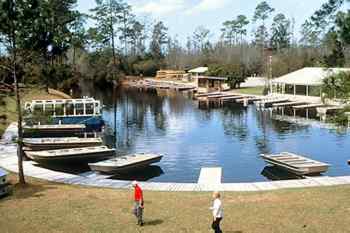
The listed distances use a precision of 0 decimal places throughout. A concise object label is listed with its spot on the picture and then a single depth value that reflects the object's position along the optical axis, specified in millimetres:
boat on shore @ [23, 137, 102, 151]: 30661
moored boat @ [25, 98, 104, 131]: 40656
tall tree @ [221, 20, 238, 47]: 129125
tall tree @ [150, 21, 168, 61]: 124375
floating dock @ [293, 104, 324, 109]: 52812
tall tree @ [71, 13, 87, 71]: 85169
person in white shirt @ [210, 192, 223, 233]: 11719
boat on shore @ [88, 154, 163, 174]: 24125
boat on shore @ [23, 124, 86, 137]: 38312
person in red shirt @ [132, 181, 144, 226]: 13188
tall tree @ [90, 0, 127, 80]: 107062
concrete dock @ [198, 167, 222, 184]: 21719
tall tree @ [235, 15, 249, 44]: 126500
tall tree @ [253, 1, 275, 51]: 120750
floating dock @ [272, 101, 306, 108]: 56312
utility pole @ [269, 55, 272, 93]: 69912
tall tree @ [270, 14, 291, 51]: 117719
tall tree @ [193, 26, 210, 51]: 145325
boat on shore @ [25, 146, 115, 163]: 26409
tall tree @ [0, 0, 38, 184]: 18609
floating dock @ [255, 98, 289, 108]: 56469
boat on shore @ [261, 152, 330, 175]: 23375
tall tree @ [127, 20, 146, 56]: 122156
